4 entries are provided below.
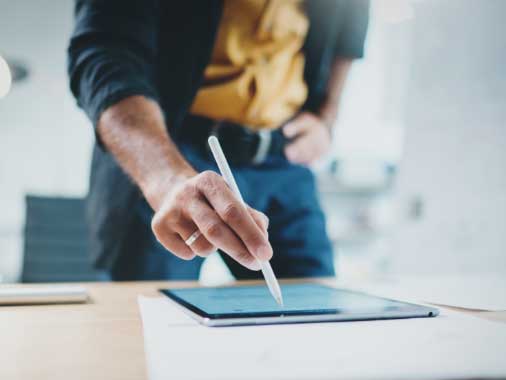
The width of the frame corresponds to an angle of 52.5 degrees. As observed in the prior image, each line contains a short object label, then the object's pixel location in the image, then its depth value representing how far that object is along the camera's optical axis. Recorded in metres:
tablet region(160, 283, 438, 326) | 0.45
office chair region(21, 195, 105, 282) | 1.56
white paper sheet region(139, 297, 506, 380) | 0.31
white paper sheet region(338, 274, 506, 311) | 0.62
